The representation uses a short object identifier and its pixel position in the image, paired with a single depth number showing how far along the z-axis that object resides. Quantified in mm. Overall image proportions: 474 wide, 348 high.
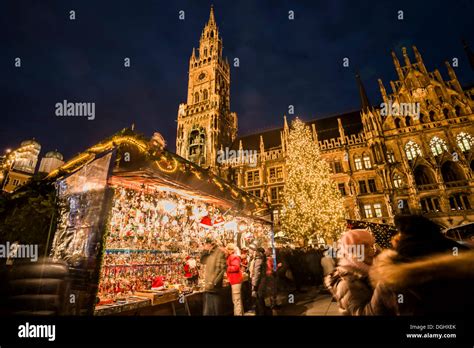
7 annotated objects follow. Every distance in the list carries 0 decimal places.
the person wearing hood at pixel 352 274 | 2324
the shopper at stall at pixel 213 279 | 5434
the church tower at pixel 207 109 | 36375
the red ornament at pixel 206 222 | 7969
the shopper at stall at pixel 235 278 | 6145
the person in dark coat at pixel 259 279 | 6559
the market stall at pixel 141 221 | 3920
